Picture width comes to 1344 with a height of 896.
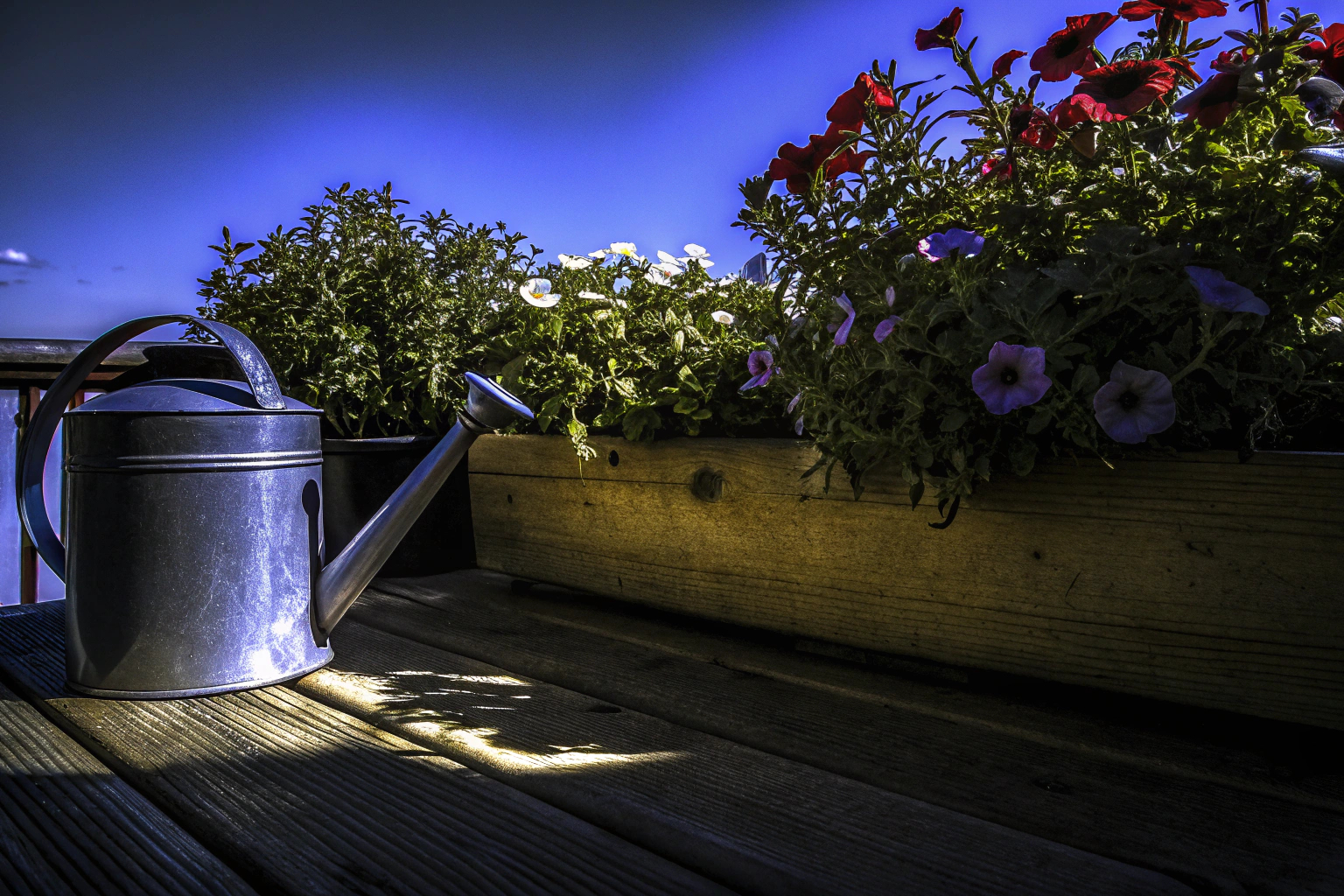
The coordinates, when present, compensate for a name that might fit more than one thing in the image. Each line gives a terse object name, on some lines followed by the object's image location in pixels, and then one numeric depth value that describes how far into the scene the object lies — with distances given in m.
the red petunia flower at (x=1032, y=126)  0.92
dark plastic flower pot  1.66
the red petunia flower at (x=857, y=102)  0.99
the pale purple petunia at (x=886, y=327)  0.93
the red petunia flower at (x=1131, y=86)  0.83
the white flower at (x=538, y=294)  1.62
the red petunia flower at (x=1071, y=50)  0.90
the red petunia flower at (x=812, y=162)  1.07
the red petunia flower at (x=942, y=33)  0.96
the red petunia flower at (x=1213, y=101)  0.80
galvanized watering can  0.94
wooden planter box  0.80
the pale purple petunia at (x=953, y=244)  0.90
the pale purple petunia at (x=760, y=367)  1.16
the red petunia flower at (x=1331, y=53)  0.84
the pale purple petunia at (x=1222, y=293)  0.74
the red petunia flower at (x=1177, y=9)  0.88
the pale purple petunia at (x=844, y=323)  0.97
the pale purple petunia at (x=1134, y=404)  0.79
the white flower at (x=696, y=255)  1.72
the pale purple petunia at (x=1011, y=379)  0.82
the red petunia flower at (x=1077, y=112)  0.88
